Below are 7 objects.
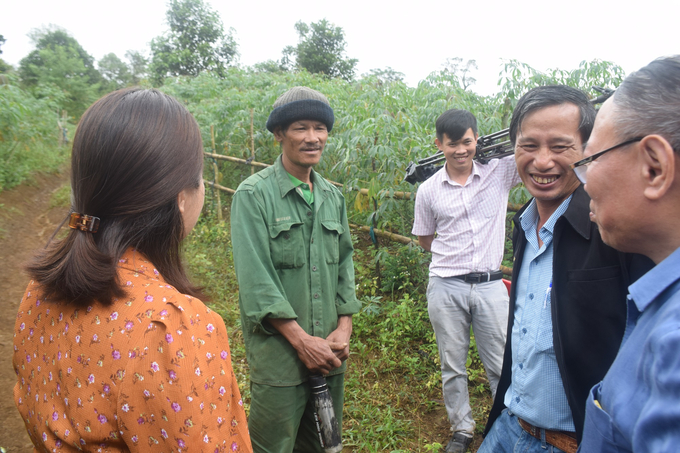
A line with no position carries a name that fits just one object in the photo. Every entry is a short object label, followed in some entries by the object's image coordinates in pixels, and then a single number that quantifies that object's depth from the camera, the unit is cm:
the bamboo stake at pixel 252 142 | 649
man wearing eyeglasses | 65
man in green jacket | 189
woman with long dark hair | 85
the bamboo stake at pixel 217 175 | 730
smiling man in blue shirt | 123
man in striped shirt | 260
